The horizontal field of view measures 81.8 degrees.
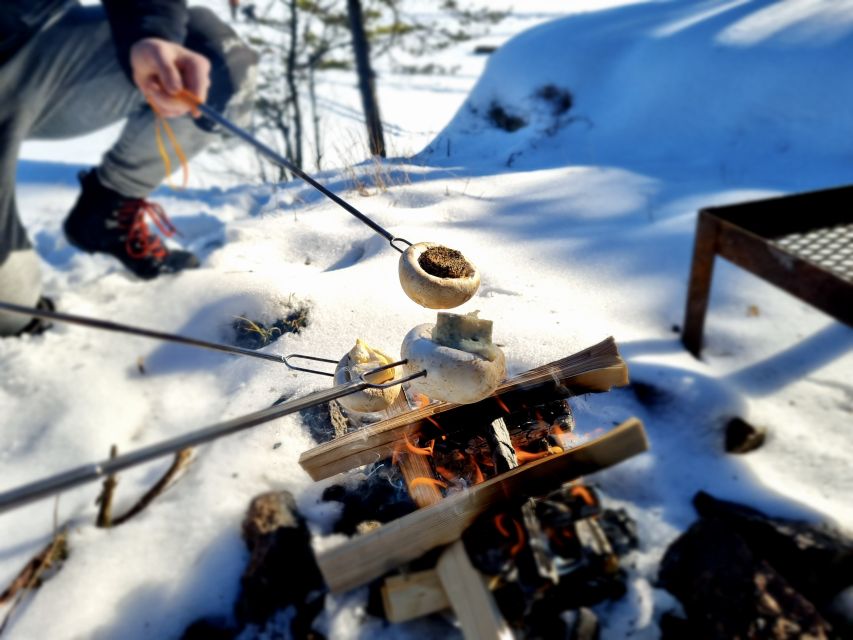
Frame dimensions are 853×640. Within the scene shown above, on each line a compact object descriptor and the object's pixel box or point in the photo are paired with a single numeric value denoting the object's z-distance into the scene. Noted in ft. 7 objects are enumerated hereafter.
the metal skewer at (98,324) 1.87
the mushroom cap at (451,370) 2.94
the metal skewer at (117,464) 1.51
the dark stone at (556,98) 9.18
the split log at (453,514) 2.73
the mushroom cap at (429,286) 3.31
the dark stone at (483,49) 23.99
